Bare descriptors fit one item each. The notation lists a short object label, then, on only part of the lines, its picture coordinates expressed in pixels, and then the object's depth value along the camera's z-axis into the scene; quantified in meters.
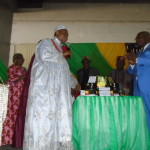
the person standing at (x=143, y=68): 2.89
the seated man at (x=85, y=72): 4.96
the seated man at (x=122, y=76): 4.47
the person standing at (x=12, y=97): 3.74
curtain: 5.62
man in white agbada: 2.51
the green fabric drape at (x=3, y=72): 3.38
